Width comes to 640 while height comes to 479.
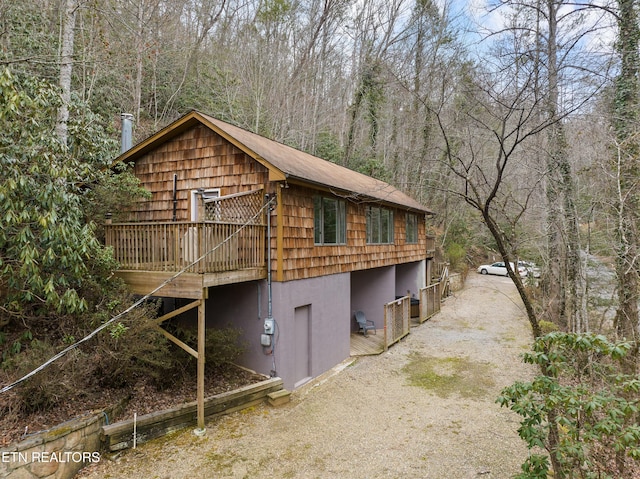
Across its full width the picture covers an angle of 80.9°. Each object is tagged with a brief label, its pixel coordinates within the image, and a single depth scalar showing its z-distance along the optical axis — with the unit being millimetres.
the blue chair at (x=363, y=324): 12070
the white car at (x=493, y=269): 26553
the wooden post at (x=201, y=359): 5927
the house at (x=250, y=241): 6441
